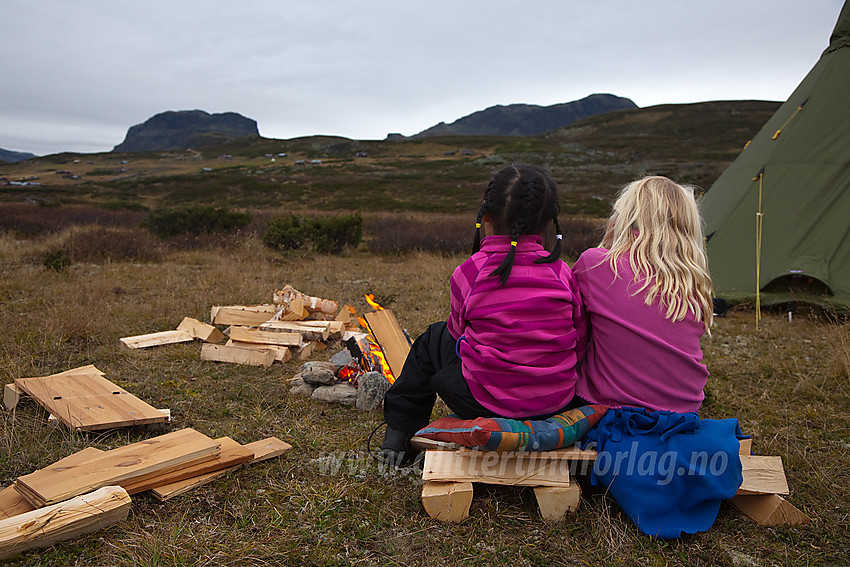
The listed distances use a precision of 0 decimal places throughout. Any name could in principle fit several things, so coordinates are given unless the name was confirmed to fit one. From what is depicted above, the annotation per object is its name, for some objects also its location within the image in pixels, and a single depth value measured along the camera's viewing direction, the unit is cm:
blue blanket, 225
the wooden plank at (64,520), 206
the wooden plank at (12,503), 230
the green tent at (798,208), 662
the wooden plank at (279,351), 498
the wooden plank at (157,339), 515
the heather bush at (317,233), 1141
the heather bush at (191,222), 1370
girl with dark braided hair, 240
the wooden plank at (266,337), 521
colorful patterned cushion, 221
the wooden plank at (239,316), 592
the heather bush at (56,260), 828
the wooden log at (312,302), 596
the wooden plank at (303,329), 543
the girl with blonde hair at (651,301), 241
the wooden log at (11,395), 359
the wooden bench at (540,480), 238
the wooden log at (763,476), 237
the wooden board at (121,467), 235
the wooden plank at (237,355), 488
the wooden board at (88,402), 322
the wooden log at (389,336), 429
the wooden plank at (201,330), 541
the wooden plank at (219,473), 256
